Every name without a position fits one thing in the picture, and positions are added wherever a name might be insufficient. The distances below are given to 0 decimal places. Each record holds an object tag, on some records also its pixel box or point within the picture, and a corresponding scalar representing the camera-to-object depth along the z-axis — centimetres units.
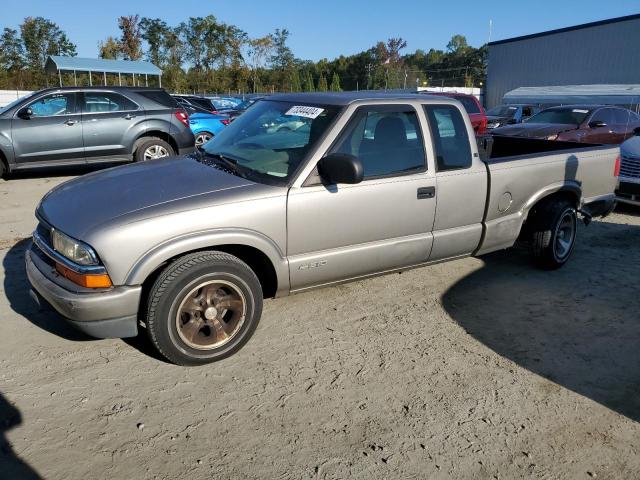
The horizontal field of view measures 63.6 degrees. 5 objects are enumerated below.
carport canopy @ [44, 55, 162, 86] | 2945
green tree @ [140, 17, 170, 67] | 5650
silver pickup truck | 316
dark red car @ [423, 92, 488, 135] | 1353
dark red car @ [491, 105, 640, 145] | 1157
